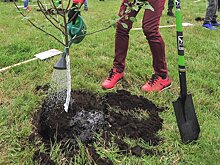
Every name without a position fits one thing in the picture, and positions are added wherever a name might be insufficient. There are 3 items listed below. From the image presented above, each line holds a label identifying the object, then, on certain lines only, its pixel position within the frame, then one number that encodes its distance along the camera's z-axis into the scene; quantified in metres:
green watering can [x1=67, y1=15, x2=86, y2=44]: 1.84
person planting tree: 2.25
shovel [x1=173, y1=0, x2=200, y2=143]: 1.72
